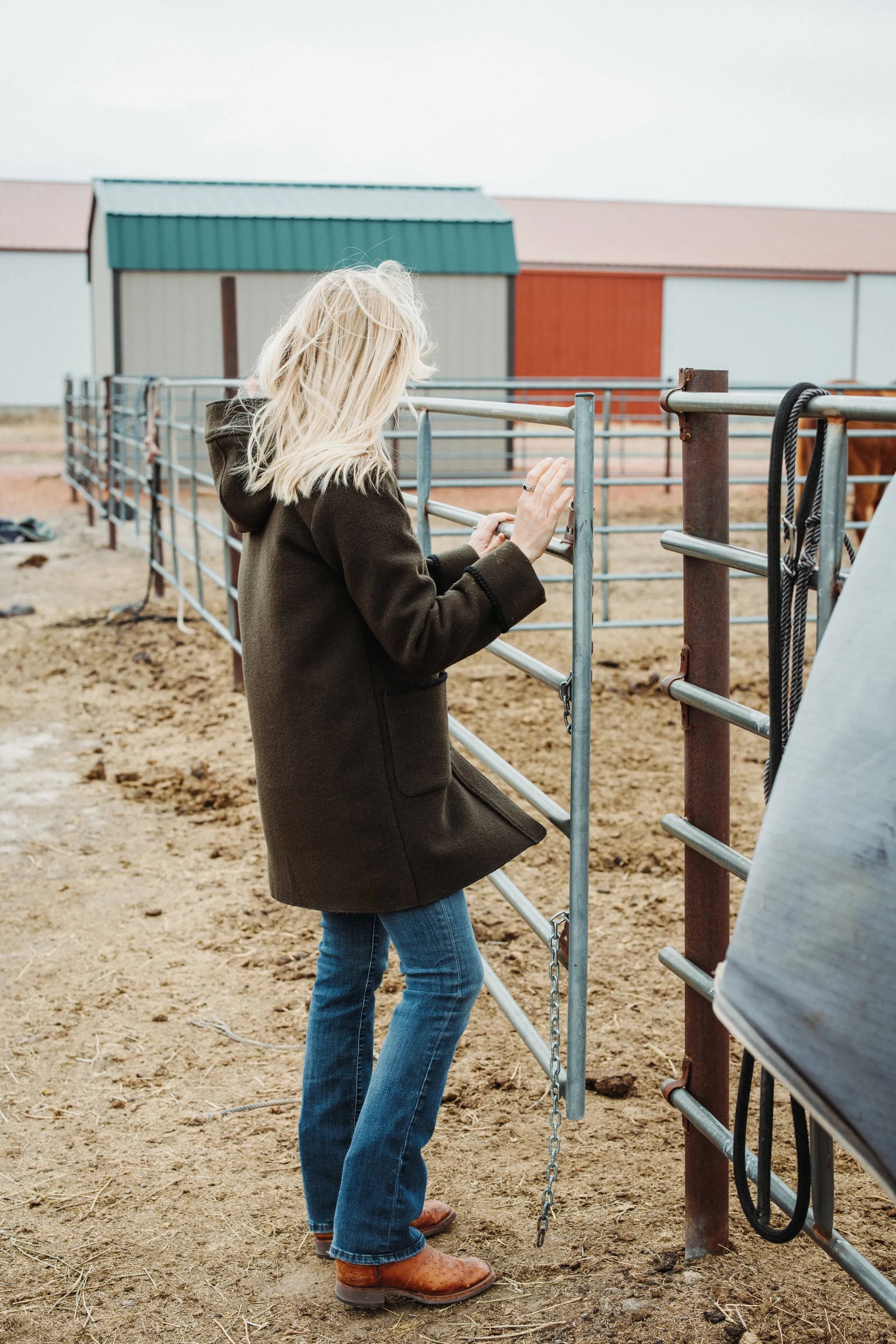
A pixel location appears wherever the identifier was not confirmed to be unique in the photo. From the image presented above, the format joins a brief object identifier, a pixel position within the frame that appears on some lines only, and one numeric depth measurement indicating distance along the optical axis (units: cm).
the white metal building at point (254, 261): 1487
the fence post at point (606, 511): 691
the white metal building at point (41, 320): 2889
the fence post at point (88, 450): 1228
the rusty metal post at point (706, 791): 184
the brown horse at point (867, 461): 878
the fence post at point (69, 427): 1452
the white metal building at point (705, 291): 2358
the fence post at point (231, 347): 596
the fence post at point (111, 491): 977
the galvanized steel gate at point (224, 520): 194
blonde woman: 171
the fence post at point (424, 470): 276
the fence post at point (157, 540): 782
